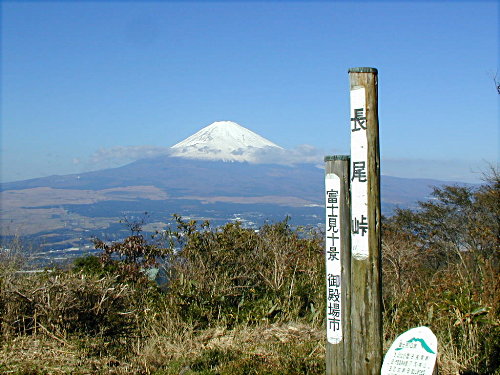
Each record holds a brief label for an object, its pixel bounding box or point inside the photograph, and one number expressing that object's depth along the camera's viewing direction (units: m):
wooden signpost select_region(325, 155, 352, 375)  4.46
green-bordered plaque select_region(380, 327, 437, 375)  3.86
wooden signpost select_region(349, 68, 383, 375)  4.32
